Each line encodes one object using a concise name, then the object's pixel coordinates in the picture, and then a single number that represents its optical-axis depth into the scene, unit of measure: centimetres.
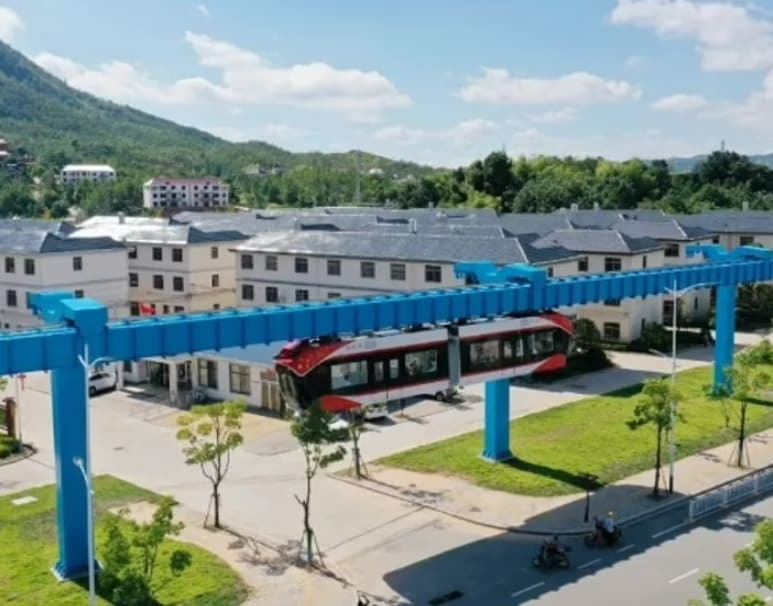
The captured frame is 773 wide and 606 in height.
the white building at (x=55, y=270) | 5000
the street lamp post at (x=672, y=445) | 2636
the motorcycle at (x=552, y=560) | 2216
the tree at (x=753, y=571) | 1214
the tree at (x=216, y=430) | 2359
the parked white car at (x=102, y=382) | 4269
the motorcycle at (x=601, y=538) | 2355
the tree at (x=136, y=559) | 1708
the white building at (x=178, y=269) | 5591
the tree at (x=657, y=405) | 2608
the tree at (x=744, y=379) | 2928
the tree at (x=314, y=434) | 2219
